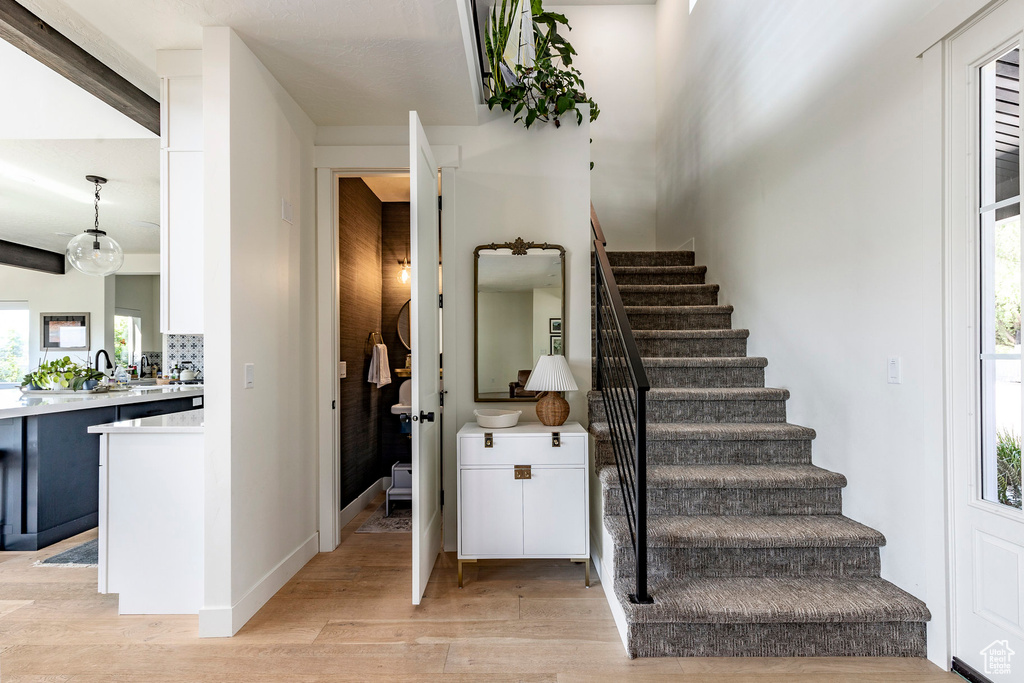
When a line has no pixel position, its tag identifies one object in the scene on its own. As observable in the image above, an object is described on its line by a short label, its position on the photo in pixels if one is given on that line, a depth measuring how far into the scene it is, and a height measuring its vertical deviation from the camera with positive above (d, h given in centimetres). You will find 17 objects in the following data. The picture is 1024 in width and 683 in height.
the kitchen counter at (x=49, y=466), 328 -77
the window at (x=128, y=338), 742 +8
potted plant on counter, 424 -27
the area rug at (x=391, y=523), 357 -123
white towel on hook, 441 -21
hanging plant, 303 +149
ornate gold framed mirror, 323 +20
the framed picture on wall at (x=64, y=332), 694 +15
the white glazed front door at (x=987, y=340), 171 +1
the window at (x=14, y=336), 700 +10
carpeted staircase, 200 -79
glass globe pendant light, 387 +65
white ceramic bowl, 283 -40
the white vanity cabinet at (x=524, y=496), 269 -76
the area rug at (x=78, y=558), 302 -123
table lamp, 279 -22
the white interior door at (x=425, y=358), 247 -7
